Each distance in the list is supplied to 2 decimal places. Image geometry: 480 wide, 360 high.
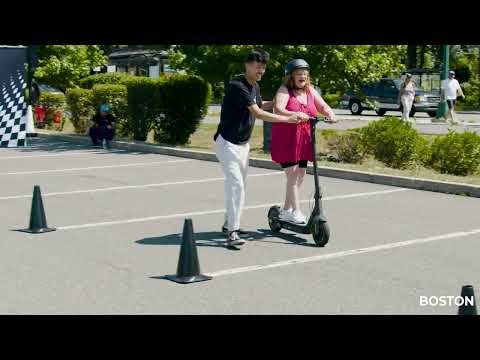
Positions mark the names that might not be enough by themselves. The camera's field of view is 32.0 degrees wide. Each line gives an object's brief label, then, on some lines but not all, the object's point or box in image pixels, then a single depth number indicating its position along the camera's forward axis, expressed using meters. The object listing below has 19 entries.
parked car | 34.22
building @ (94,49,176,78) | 47.66
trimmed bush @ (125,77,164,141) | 19.97
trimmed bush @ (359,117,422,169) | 14.65
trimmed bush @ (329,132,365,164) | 15.46
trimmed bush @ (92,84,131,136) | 22.02
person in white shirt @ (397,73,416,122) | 24.11
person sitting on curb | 20.03
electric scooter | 8.39
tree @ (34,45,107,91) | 28.84
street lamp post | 26.80
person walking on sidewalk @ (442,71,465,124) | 25.64
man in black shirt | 8.24
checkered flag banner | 15.13
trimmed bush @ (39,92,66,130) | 26.55
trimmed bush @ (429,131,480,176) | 13.59
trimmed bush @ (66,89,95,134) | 23.78
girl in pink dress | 8.62
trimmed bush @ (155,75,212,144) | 19.44
